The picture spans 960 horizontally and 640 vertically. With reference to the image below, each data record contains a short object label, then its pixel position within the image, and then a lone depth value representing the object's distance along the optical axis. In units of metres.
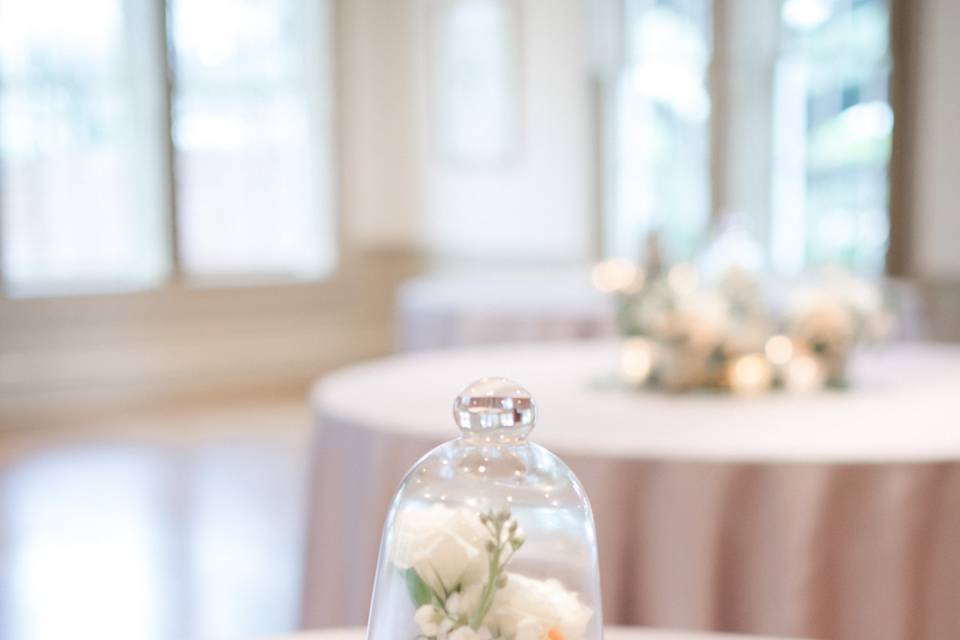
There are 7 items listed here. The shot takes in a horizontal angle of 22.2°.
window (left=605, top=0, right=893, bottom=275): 6.30
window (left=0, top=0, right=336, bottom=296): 8.03
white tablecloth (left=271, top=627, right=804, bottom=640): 1.33
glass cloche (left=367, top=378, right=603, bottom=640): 1.06
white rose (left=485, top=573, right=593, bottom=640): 1.06
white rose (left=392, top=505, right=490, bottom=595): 1.06
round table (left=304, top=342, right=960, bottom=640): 1.93
